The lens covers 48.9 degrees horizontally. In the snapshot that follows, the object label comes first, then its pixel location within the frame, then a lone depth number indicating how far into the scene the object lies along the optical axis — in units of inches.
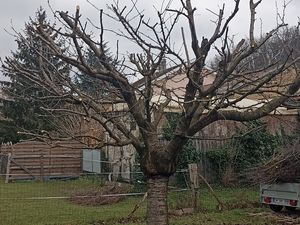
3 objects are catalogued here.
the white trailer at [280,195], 328.6
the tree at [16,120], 880.1
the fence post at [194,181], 337.3
